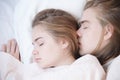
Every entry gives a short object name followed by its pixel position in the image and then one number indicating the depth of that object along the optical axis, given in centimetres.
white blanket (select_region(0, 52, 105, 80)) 91
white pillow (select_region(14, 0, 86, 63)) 109
